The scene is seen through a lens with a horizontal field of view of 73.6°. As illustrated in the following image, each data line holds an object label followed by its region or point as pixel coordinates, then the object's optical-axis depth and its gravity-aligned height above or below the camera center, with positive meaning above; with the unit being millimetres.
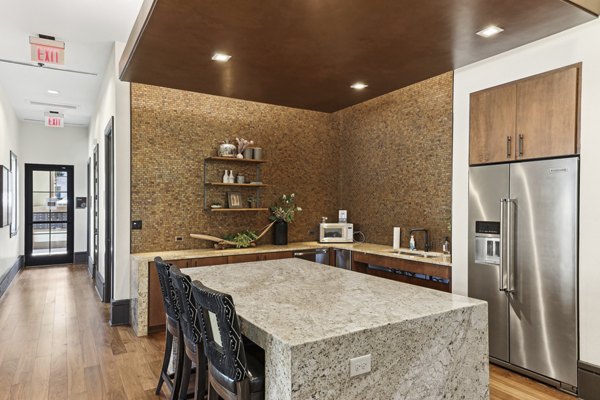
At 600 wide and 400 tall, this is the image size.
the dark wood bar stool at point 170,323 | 2643 -872
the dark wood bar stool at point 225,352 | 1702 -707
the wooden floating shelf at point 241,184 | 5093 +154
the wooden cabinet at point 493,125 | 3385 +634
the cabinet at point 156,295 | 4250 -1058
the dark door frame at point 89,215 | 8508 -451
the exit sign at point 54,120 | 7426 +1408
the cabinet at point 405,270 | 4000 -810
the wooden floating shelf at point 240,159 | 5092 +475
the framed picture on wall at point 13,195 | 6989 +2
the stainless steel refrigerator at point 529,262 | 2980 -525
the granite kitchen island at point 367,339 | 1578 -622
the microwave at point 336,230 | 5680 -505
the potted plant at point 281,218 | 5594 -308
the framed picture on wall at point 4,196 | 5870 -14
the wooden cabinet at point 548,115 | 2973 +641
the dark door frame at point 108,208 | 4832 -162
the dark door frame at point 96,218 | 6715 -418
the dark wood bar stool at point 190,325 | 2221 -743
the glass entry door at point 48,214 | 8781 -421
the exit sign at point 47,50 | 4047 +1489
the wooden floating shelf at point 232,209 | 5086 -171
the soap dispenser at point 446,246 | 4500 -553
